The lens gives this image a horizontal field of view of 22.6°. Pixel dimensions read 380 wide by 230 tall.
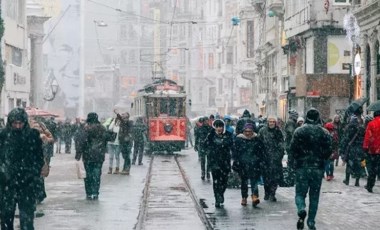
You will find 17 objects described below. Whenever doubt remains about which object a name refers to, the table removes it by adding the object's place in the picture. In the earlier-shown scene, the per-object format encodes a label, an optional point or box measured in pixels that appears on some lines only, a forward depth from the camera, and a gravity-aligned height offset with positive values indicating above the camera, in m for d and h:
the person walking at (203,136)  23.53 -0.57
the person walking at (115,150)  26.67 -0.99
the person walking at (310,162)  12.85 -0.65
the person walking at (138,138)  30.85 -0.78
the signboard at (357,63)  34.73 +1.86
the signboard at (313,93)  42.50 +0.94
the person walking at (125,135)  25.66 -0.55
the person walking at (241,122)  22.32 -0.18
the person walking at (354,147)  20.80 -0.73
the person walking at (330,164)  22.69 -1.22
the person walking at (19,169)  10.52 -0.60
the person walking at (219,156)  16.12 -0.71
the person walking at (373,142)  18.36 -0.54
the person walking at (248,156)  16.14 -0.71
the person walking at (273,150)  17.08 -0.64
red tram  41.88 -0.07
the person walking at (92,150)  17.59 -0.66
